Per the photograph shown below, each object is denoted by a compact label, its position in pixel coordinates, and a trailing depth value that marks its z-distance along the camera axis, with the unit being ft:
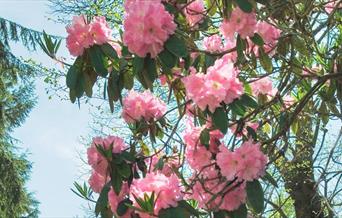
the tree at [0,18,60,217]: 37.71
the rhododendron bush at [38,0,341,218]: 9.91
